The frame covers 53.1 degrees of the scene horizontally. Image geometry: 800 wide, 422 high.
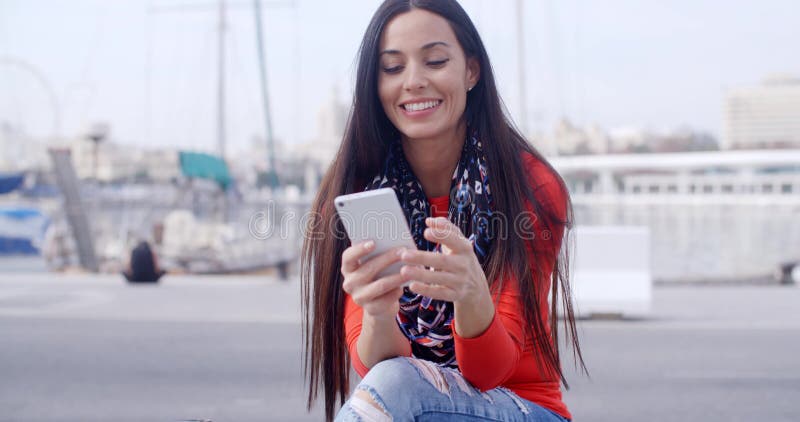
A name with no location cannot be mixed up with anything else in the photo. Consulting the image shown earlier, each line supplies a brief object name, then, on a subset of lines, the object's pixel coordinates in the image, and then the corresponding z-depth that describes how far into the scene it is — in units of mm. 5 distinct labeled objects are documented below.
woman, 1733
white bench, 8805
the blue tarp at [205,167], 19719
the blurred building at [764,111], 120000
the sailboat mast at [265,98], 19031
